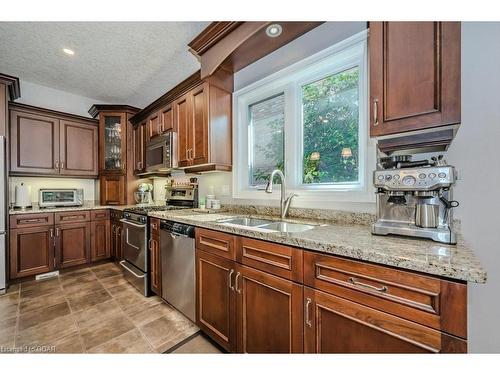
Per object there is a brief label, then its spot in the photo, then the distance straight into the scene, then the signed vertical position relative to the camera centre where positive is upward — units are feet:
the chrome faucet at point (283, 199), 5.93 -0.38
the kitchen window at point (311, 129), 5.18 +1.67
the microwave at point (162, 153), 8.66 +1.41
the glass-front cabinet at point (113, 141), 11.63 +2.43
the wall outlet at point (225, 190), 8.17 -0.17
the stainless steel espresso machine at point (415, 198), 3.12 -0.21
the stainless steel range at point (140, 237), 7.67 -1.94
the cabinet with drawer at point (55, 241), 8.51 -2.40
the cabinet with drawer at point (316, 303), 2.44 -1.73
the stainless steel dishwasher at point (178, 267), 5.76 -2.34
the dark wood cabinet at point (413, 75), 3.08 +1.69
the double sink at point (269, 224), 5.38 -1.03
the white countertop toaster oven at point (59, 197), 9.89 -0.55
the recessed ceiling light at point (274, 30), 5.04 +3.75
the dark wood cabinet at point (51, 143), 9.30 +2.05
